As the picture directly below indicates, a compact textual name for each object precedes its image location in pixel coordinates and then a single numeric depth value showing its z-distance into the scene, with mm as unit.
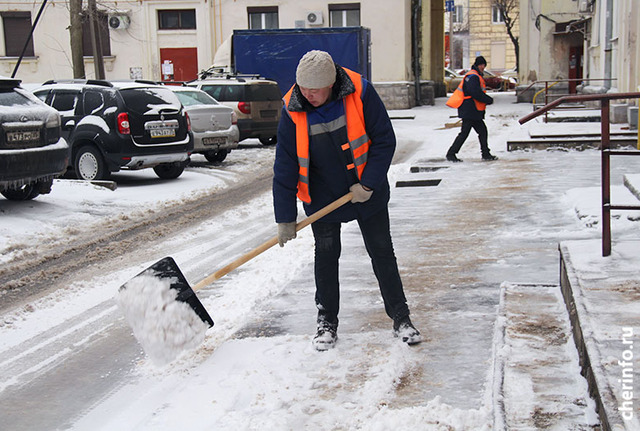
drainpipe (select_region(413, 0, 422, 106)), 32844
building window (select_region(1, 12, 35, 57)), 31953
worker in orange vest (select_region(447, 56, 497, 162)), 13258
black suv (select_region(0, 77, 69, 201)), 9219
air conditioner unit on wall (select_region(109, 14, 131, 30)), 31938
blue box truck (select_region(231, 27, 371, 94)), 24828
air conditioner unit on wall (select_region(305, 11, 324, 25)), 31594
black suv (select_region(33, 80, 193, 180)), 12242
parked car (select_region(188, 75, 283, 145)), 17906
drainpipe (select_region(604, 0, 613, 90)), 19734
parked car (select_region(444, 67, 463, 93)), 44781
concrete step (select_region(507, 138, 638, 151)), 14069
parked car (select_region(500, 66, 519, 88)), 53259
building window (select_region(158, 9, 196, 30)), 32219
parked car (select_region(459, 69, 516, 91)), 46988
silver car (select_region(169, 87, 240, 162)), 15031
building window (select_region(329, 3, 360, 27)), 31625
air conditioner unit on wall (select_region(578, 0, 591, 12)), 24078
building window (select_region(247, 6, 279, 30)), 31938
